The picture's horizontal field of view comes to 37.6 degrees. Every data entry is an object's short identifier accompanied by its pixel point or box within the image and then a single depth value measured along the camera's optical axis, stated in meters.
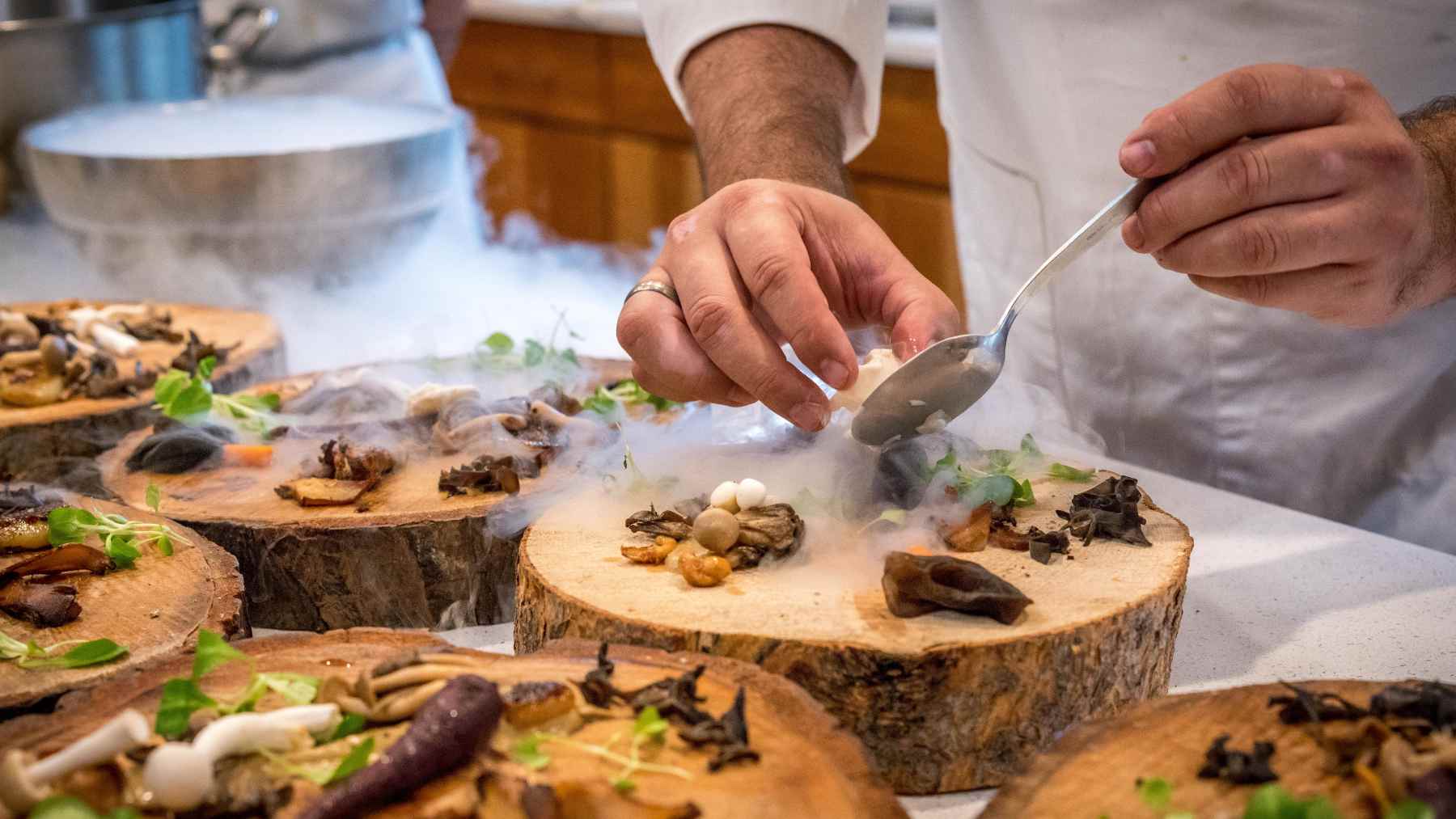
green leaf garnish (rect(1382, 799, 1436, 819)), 0.60
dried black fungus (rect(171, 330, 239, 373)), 1.07
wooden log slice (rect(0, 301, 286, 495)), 0.99
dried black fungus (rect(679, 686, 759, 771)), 0.65
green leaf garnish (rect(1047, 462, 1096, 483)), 0.87
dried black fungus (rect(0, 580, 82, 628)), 0.76
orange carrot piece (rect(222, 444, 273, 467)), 0.94
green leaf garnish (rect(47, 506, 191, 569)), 0.81
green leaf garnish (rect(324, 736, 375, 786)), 0.65
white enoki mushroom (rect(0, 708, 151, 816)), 0.63
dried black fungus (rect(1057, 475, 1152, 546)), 0.80
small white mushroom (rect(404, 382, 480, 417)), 0.97
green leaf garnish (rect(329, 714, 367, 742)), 0.67
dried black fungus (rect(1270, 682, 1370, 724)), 0.67
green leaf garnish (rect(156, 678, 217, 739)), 0.66
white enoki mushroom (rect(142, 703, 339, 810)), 0.63
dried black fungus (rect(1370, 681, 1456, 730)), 0.66
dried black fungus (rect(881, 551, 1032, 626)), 0.73
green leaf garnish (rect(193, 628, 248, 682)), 0.69
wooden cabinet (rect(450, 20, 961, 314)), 1.88
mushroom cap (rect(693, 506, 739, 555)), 0.79
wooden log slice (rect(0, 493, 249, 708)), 0.72
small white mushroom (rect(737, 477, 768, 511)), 0.81
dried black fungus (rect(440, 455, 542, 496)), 0.88
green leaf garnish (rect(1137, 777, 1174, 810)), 0.64
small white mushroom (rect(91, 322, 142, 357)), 1.11
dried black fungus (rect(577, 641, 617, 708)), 0.68
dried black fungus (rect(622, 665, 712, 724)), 0.67
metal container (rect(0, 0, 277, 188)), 1.30
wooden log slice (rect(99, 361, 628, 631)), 0.85
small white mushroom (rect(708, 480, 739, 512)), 0.81
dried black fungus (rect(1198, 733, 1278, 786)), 0.65
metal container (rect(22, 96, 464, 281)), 1.11
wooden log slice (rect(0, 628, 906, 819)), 0.64
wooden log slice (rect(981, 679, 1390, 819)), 0.64
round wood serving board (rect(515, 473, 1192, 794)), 0.72
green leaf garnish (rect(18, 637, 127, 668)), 0.73
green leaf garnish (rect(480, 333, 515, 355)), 1.08
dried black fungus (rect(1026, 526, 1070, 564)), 0.78
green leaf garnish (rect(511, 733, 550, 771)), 0.66
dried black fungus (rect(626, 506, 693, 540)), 0.81
